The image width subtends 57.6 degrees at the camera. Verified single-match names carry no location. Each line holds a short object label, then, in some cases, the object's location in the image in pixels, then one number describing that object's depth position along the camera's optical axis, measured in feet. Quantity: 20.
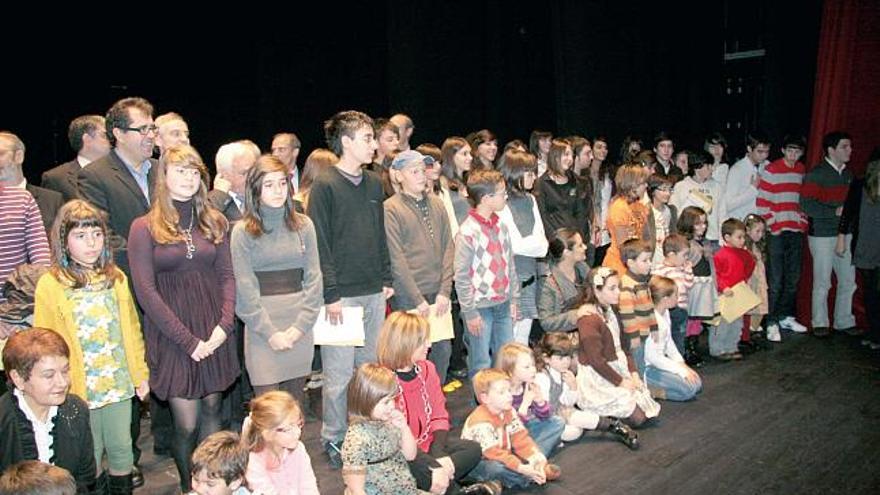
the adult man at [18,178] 11.72
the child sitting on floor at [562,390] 13.19
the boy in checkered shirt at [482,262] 13.82
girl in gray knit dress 10.81
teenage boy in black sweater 11.89
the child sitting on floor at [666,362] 15.11
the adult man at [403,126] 17.01
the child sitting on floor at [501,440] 11.43
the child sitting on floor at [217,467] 8.20
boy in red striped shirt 19.79
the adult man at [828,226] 19.45
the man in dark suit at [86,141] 13.20
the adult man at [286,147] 15.71
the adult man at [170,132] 12.03
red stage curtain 19.99
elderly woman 8.25
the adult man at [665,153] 20.77
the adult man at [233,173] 12.83
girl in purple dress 9.86
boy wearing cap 12.85
